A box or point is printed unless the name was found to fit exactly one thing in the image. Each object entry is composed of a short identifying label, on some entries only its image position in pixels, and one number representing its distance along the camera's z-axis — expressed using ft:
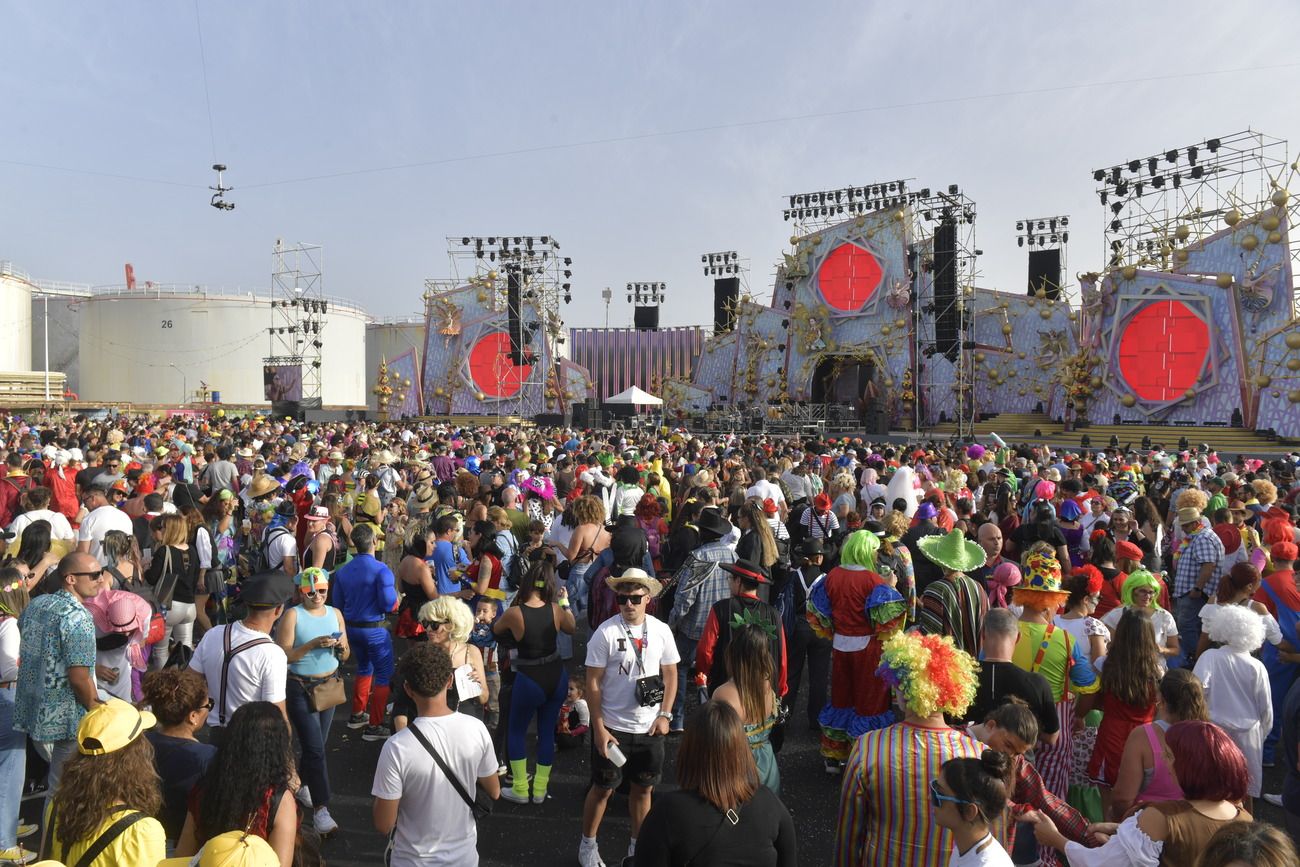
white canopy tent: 95.76
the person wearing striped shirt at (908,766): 9.31
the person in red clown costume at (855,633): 16.44
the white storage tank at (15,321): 163.12
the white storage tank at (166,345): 170.60
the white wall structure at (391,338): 195.00
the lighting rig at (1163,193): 87.61
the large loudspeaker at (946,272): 101.24
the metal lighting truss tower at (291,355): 138.04
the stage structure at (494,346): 127.44
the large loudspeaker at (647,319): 169.58
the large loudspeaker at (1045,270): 119.03
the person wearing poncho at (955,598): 15.55
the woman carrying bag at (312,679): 14.75
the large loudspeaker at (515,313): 123.03
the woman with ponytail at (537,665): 15.24
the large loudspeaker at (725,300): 146.51
